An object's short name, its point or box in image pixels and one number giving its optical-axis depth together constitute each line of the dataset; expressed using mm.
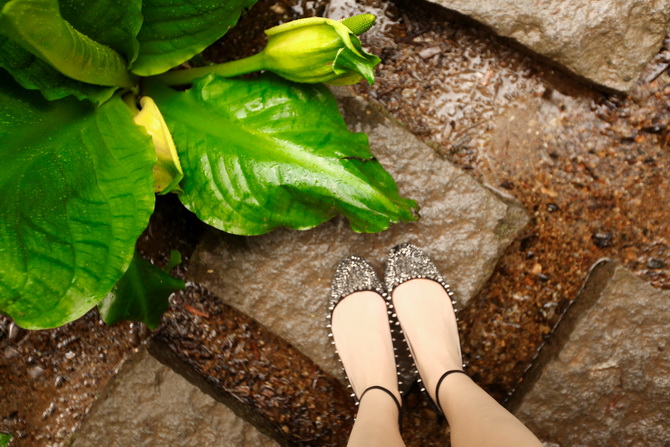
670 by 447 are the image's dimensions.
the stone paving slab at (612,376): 1564
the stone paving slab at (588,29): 1520
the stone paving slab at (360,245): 1539
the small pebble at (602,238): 1644
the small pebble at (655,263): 1649
